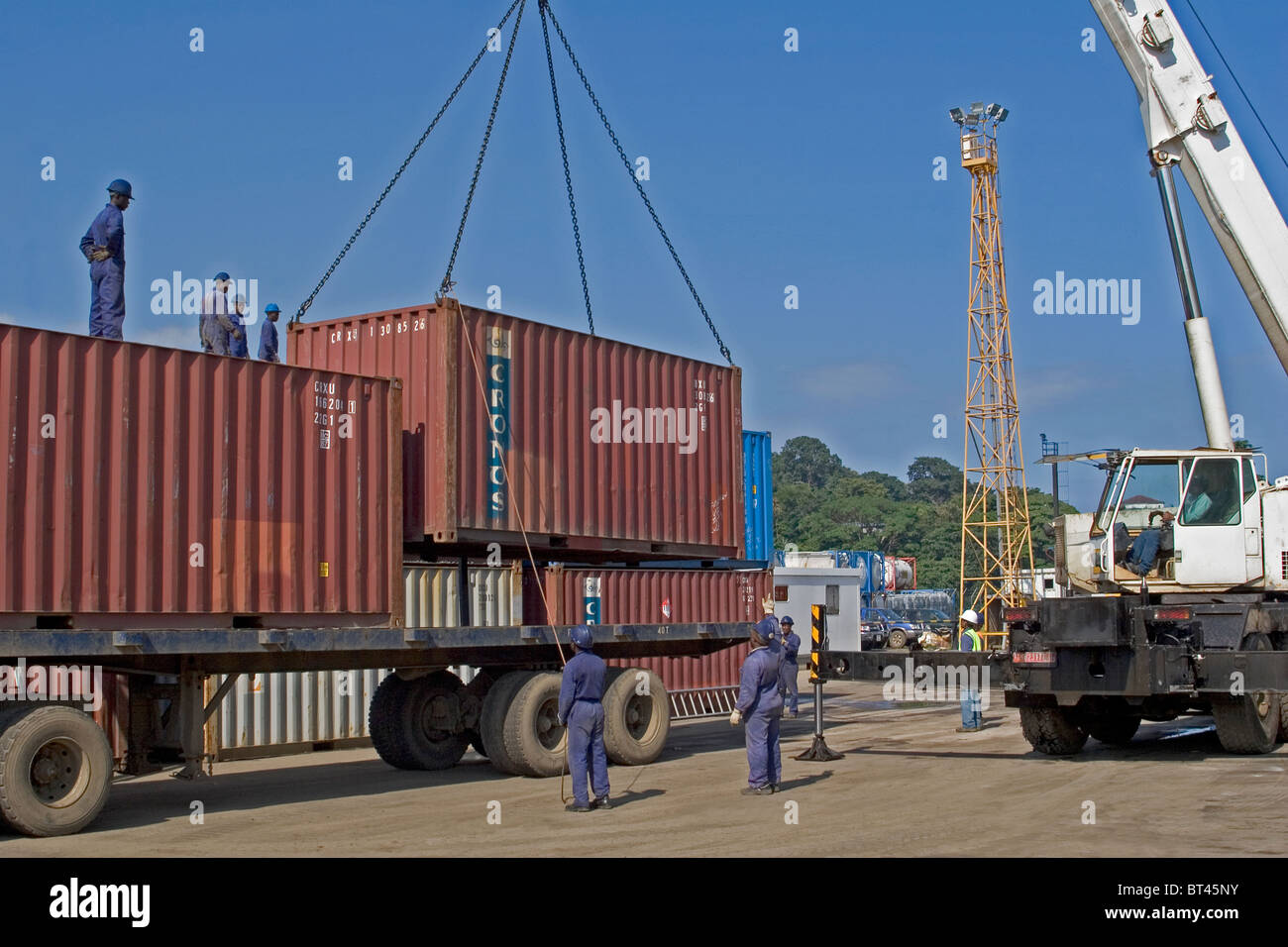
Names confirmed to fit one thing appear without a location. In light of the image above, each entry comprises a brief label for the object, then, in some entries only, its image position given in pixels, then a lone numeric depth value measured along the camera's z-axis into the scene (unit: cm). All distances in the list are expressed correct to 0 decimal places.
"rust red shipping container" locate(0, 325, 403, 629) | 1015
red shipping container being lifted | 1392
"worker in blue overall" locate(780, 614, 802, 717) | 1545
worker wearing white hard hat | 1878
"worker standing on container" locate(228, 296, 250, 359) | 1358
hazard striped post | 1525
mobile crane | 1388
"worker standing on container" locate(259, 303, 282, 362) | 1544
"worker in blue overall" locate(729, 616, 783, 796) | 1180
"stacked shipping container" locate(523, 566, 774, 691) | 1577
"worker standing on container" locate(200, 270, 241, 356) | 1345
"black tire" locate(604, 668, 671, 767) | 1465
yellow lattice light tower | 4328
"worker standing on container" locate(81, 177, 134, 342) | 1170
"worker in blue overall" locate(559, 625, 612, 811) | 1124
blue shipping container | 2286
